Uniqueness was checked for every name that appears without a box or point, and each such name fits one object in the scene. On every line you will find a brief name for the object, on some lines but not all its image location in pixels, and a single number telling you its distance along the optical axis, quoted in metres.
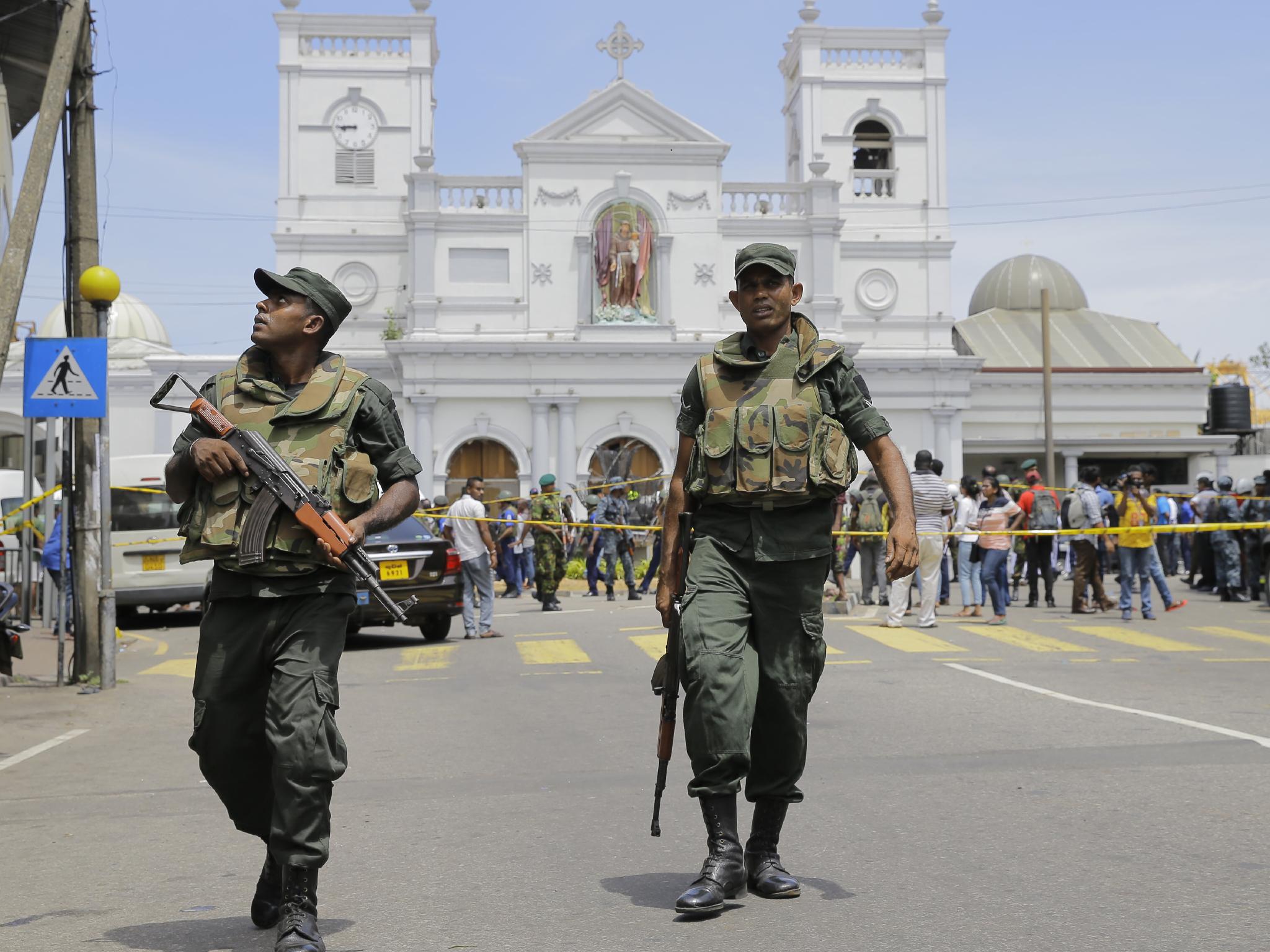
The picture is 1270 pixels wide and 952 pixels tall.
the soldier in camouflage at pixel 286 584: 4.23
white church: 45.44
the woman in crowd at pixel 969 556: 18.50
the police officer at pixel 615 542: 22.50
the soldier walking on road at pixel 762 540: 4.74
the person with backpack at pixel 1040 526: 19.53
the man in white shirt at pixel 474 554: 16.19
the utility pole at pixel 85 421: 11.88
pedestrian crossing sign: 11.05
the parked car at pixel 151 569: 18.67
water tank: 58.47
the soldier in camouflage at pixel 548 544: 19.69
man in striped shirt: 16.70
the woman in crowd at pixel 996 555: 17.42
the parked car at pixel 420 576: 15.37
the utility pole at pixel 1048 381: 37.59
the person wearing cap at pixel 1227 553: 20.36
